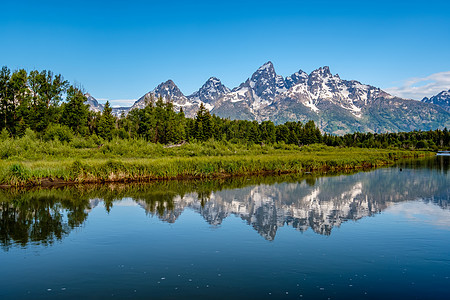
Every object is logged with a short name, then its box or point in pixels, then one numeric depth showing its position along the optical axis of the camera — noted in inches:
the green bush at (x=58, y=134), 2276.1
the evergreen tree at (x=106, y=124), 3390.7
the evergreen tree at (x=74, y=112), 2935.5
